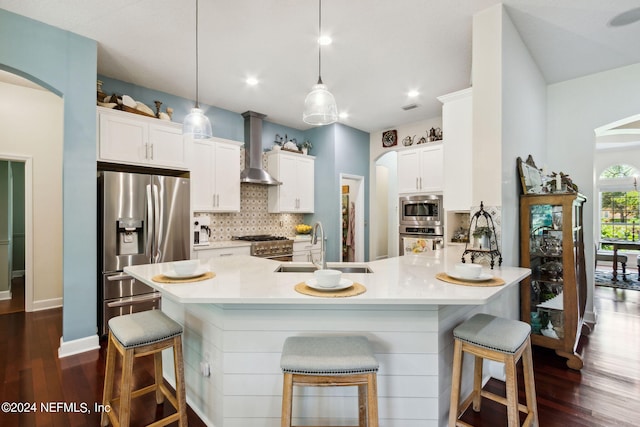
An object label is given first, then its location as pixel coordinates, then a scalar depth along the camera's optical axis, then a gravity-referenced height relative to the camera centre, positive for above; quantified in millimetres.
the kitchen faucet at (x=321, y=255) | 2060 -286
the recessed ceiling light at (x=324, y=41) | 2861 +1657
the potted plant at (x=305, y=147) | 5684 +1283
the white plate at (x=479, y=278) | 1730 -364
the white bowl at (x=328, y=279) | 1522 -324
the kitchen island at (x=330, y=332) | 1685 -781
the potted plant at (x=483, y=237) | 2412 -183
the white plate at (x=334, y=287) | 1541 -366
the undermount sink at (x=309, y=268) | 2264 -411
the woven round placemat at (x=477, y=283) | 1692 -387
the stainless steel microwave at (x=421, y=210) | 4684 +65
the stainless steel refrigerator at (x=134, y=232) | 3139 -194
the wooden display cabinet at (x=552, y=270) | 2600 -513
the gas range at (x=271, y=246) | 4466 -488
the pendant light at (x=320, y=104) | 2105 +769
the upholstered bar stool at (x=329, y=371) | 1342 -689
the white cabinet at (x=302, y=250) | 5062 -612
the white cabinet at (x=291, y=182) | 5230 +580
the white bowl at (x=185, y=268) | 1818 -318
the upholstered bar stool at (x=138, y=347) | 1567 -729
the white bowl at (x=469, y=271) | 1713 -321
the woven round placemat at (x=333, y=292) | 1464 -387
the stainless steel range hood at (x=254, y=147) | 4926 +1102
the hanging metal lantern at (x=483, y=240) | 2398 -207
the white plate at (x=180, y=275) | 1826 -367
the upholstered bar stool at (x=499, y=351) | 1546 -731
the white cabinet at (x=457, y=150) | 3197 +683
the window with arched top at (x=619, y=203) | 7578 +273
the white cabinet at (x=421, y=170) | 4723 +714
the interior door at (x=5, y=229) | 4570 -223
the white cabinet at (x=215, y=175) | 4207 +569
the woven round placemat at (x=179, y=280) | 1769 -383
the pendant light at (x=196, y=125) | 2454 +727
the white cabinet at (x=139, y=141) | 3256 +860
